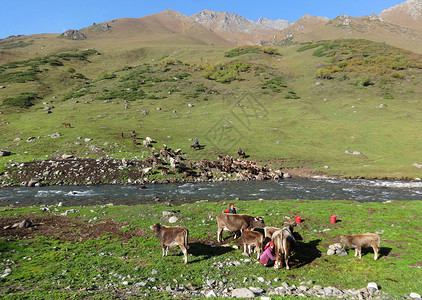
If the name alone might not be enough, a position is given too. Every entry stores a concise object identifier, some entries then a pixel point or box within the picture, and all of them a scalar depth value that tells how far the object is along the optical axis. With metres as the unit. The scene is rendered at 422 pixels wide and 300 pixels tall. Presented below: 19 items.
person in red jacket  15.67
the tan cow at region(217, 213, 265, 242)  13.71
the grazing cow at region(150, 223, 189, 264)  11.59
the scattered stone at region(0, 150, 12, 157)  35.94
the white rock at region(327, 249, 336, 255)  11.85
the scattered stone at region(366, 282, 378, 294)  8.77
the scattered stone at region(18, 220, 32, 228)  15.67
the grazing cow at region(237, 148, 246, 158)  40.31
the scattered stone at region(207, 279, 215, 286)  9.48
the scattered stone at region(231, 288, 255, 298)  8.48
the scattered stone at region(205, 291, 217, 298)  8.56
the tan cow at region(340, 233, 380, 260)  11.27
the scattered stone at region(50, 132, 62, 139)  42.74
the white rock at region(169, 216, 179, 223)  16.56
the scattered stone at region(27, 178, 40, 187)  29.67
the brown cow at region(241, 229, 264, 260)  11.71
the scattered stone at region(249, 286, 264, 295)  8.78
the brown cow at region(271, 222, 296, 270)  10.58
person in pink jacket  10.88
